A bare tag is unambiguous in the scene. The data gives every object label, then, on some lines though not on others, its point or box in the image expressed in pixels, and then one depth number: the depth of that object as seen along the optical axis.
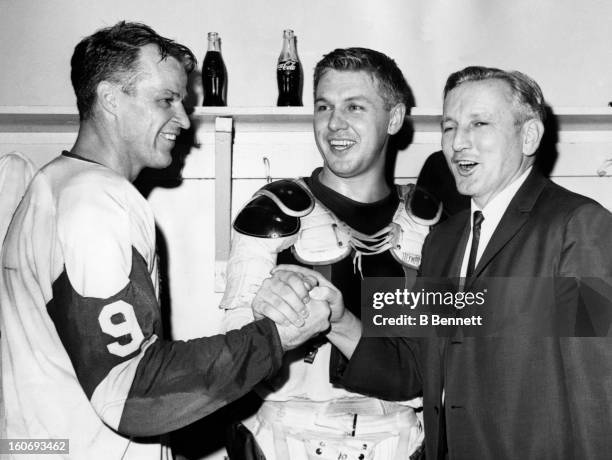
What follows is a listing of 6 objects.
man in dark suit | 1.25
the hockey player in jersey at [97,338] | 1.11
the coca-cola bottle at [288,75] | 2.27
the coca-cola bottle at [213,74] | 2.28
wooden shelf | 2.04
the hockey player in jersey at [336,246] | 1.64
